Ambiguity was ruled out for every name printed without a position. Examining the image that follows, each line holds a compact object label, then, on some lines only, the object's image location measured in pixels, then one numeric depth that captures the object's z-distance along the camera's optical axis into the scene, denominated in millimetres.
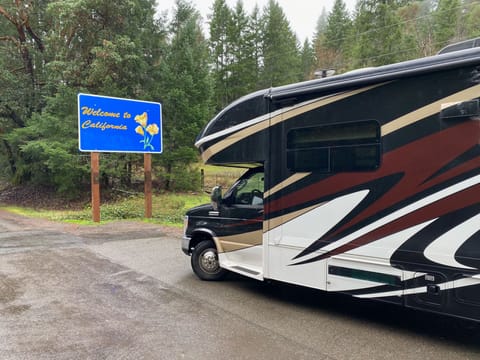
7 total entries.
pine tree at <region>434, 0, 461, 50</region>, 28094
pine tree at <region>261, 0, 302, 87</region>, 41031
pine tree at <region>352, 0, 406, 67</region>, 25677
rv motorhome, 3779
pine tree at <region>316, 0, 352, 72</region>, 39219
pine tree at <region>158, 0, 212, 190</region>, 22219
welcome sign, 12844
